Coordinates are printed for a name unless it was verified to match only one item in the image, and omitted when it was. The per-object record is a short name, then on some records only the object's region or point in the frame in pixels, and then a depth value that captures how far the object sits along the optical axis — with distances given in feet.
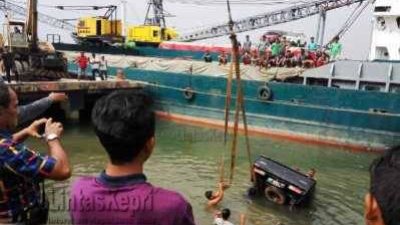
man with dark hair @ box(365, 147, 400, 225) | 4.78
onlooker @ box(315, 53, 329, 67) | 62.69
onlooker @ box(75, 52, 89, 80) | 73.00
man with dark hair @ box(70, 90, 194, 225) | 6.88
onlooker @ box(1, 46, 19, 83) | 60.90
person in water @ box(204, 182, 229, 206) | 32.78
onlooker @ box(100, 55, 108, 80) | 74.08
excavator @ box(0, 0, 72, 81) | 63.21
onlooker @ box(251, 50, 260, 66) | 65.92
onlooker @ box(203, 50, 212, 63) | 82.47
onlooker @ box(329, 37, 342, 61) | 68.91
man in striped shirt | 8.96
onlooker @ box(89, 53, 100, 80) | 73.67
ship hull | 52.06
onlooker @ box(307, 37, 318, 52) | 73.00
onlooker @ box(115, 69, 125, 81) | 70.03
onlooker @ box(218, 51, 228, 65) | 70.76
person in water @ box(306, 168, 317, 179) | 34.96
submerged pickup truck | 32.65
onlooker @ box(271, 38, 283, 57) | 68.85
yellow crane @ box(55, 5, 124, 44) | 112.68
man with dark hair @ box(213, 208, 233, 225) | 26.85
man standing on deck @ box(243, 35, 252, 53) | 77.49
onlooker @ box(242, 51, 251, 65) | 69.26
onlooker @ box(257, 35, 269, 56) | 70.37
